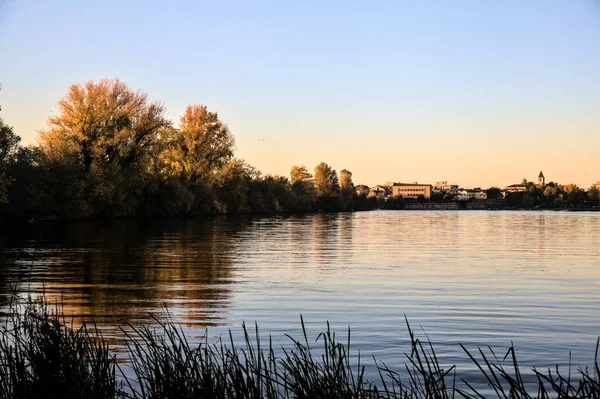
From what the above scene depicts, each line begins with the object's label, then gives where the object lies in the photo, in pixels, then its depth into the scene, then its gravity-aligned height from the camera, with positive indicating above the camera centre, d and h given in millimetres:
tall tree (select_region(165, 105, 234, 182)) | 93312 +8475
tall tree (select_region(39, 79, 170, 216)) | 65875 +6418
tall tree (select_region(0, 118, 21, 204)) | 55250 +5099
